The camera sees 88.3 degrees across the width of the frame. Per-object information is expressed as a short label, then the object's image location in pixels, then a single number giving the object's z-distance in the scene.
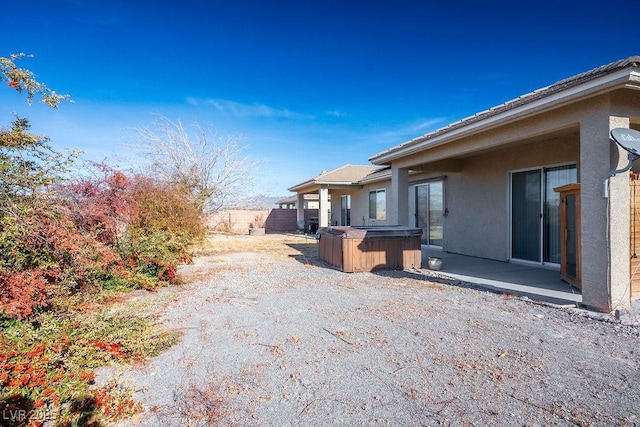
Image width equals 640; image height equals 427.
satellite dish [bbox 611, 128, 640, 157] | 4.12
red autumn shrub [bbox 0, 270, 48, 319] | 3.75
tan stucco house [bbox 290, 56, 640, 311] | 4.38
